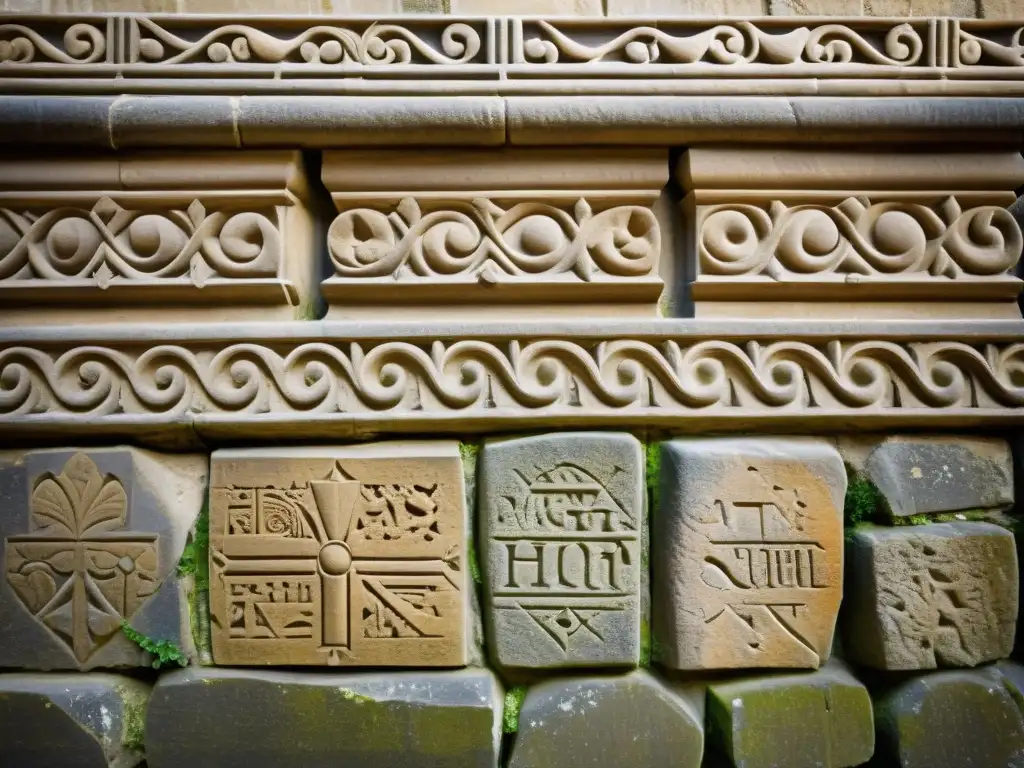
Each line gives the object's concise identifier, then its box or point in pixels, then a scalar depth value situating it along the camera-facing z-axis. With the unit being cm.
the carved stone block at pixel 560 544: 158
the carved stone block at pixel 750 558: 157
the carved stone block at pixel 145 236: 164
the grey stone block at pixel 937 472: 163
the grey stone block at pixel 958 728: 157
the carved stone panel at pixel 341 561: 157
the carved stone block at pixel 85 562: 157
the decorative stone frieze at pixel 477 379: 160
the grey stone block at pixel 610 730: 155
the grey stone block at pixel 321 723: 153
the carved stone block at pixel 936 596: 158
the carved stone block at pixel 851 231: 166
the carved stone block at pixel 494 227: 166
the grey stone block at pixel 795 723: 155
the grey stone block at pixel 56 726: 153
